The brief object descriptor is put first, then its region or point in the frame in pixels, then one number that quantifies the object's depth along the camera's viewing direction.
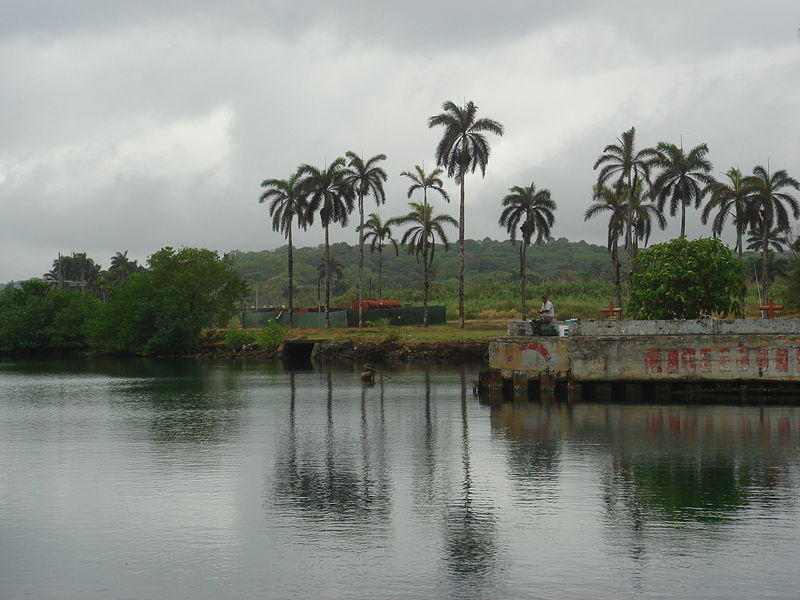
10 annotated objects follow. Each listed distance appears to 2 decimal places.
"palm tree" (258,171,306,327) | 89.44
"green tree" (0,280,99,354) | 97.62
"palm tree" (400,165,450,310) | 87.56
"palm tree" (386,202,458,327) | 91.06
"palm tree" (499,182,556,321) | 85.44
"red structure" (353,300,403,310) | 94.50
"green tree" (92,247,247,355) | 86.12
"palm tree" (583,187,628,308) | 77.62
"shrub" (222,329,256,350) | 84.94
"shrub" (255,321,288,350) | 81.31
